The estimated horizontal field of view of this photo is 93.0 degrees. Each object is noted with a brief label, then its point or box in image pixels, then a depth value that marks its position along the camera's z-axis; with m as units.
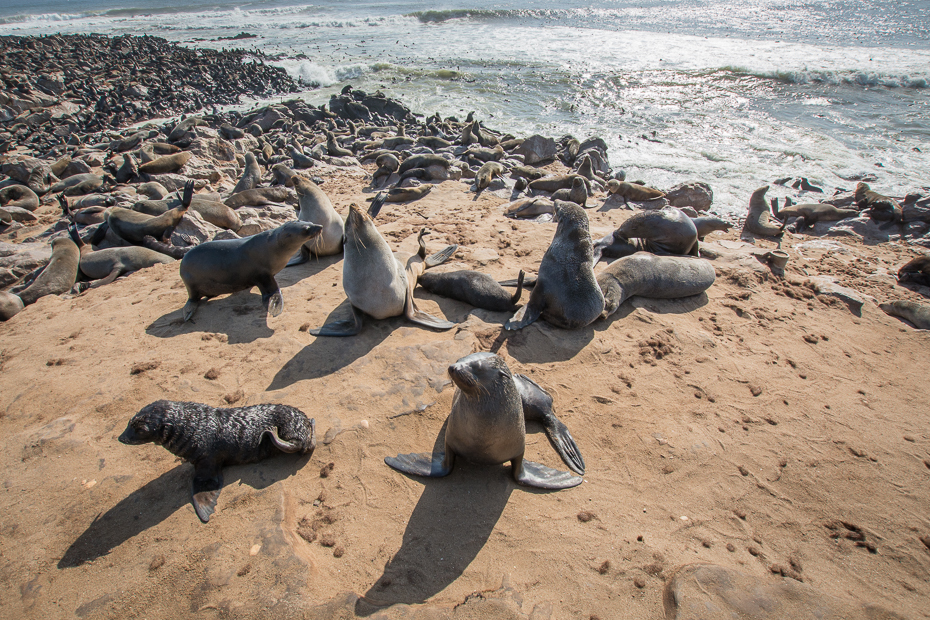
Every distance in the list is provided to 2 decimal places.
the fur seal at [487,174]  9.11
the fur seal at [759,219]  7.90
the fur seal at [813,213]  8.57
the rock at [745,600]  2.21
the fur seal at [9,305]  5.01
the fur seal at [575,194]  8.62
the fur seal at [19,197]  8.03
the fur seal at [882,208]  8.20
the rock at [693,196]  9.04
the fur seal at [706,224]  7.31
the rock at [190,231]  6.43
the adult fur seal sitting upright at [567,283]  4.64
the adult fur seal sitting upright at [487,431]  2.70
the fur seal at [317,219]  6.05
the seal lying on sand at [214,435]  2.72
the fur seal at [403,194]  8.57
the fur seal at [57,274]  5.39
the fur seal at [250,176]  8.62
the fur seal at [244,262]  4.81
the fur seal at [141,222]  6.32
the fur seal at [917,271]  6.17
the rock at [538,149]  11.44
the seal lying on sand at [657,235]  6.20
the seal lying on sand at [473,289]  4.91
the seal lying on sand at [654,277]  5.16
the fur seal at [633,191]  8.81
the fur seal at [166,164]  8.75
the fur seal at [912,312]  5.22
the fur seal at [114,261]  5.86
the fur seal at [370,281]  4.52
